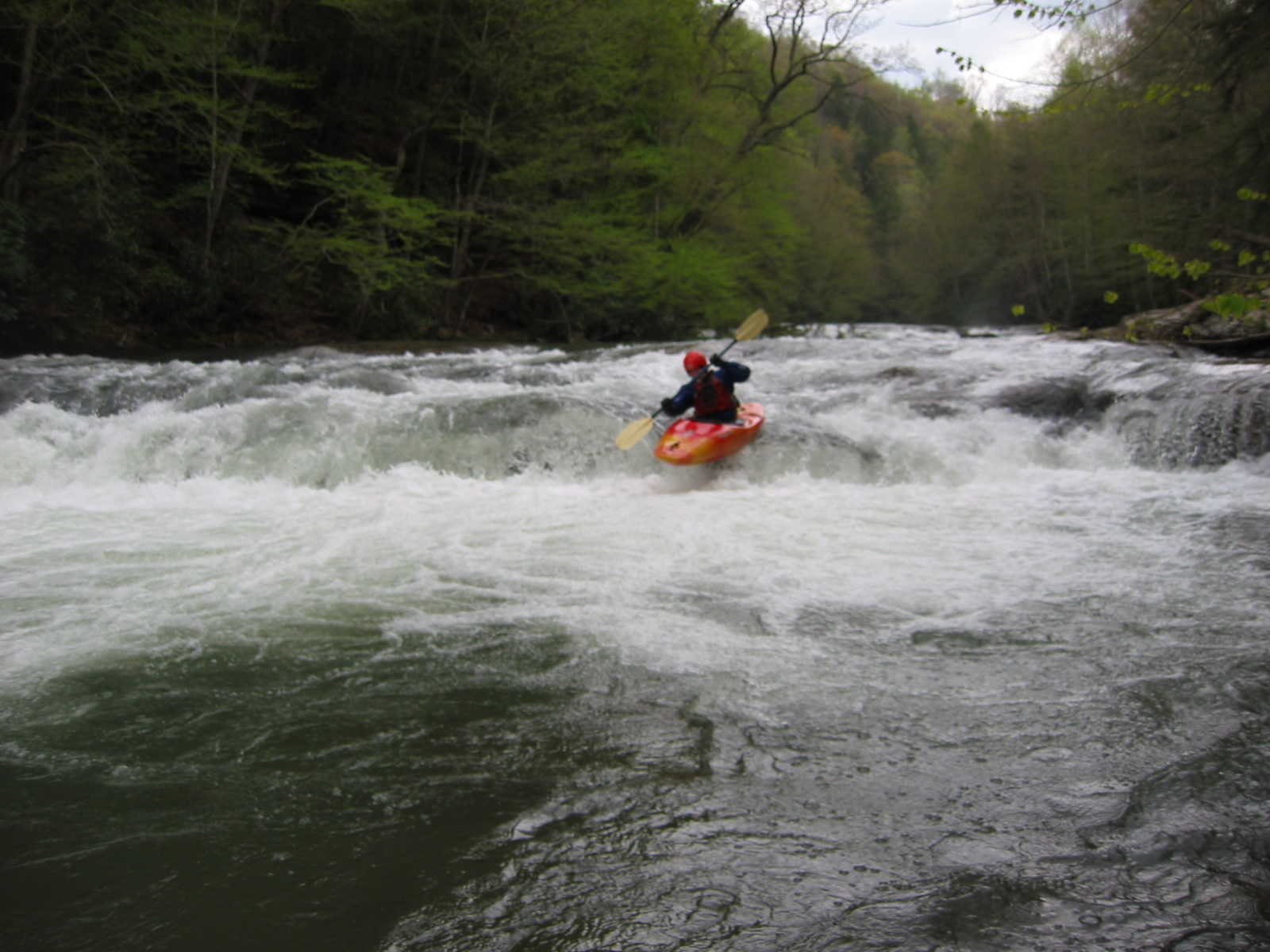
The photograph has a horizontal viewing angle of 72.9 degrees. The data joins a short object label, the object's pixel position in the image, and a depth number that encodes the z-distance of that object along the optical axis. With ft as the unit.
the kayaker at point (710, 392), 21.71
